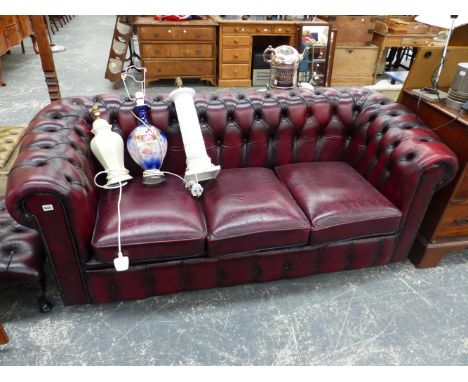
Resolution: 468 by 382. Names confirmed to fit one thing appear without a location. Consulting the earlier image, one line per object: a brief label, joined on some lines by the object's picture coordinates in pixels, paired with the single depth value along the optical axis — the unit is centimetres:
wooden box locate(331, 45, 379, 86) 450
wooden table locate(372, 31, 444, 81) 451
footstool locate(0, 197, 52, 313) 142
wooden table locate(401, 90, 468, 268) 163
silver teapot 218
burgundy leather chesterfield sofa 140
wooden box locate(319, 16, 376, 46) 434
